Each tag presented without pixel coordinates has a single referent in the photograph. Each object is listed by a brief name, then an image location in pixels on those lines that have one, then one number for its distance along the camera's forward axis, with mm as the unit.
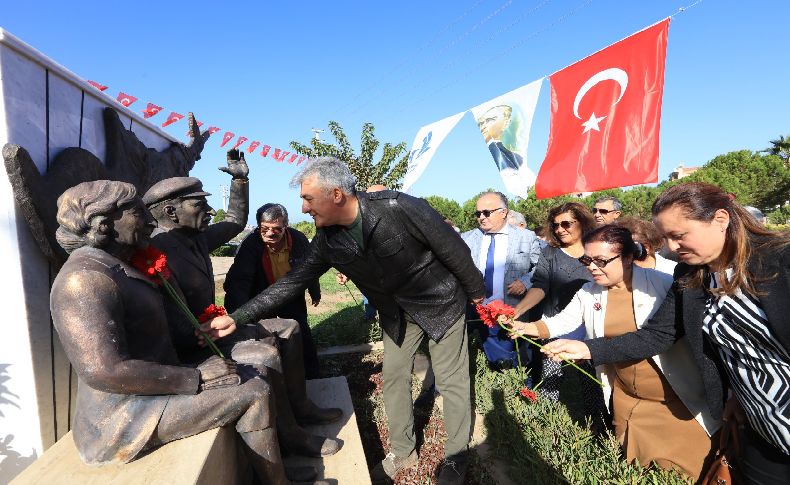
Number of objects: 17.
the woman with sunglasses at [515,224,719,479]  2250
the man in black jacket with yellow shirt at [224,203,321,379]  3602
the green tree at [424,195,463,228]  23172
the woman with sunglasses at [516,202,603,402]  3471
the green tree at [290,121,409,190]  17516
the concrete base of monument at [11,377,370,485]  1555
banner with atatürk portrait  4996
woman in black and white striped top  1571
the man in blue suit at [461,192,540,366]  3955
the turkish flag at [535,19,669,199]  3627
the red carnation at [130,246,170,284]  1856
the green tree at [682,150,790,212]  27516
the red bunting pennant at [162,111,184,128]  6434
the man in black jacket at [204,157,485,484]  2504
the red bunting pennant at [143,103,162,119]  6443
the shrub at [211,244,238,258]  20752
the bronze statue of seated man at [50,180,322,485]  1529
